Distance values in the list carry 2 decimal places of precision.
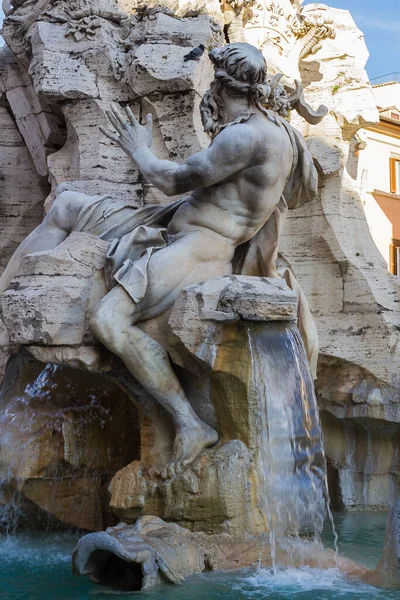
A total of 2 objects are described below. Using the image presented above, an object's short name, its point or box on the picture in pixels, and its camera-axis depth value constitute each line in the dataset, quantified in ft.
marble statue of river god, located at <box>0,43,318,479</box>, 16.71
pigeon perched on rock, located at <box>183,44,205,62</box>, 21.63
